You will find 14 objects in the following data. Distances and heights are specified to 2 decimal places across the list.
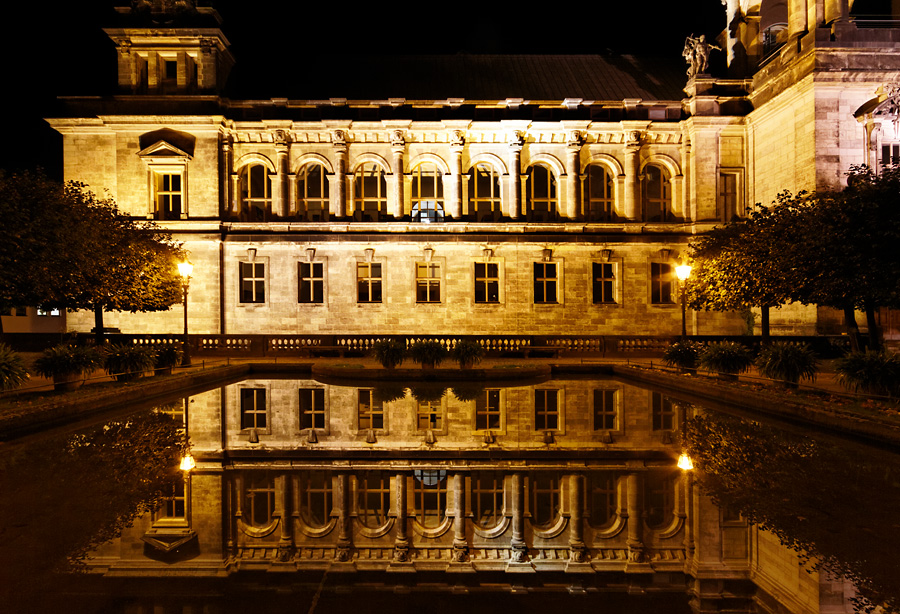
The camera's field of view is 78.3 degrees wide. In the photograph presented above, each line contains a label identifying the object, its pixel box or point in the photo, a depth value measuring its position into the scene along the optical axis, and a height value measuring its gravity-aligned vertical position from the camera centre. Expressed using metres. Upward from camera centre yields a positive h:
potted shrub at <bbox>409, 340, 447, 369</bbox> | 21.06 -1.79
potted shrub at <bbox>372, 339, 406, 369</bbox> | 21.08 -1.78
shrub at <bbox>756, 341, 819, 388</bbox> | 14.52 -1.63
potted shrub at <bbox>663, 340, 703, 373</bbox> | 19.62 -1.85
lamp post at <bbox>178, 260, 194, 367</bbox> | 23.00 +1.56
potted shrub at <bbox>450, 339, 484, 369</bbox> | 21.39 -1.84
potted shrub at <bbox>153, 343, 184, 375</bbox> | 19.42 -1.76
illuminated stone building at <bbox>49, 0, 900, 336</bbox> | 30.84 +6.70
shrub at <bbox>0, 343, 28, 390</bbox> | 13.52 -1.51
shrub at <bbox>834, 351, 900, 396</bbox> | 12.40 -1.62
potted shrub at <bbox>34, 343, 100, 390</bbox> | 14.82 -1.52
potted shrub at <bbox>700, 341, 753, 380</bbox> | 17.17 -1.76
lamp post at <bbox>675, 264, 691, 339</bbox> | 22.00 +1.26
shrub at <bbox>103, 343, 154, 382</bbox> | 17.58 -1.70
